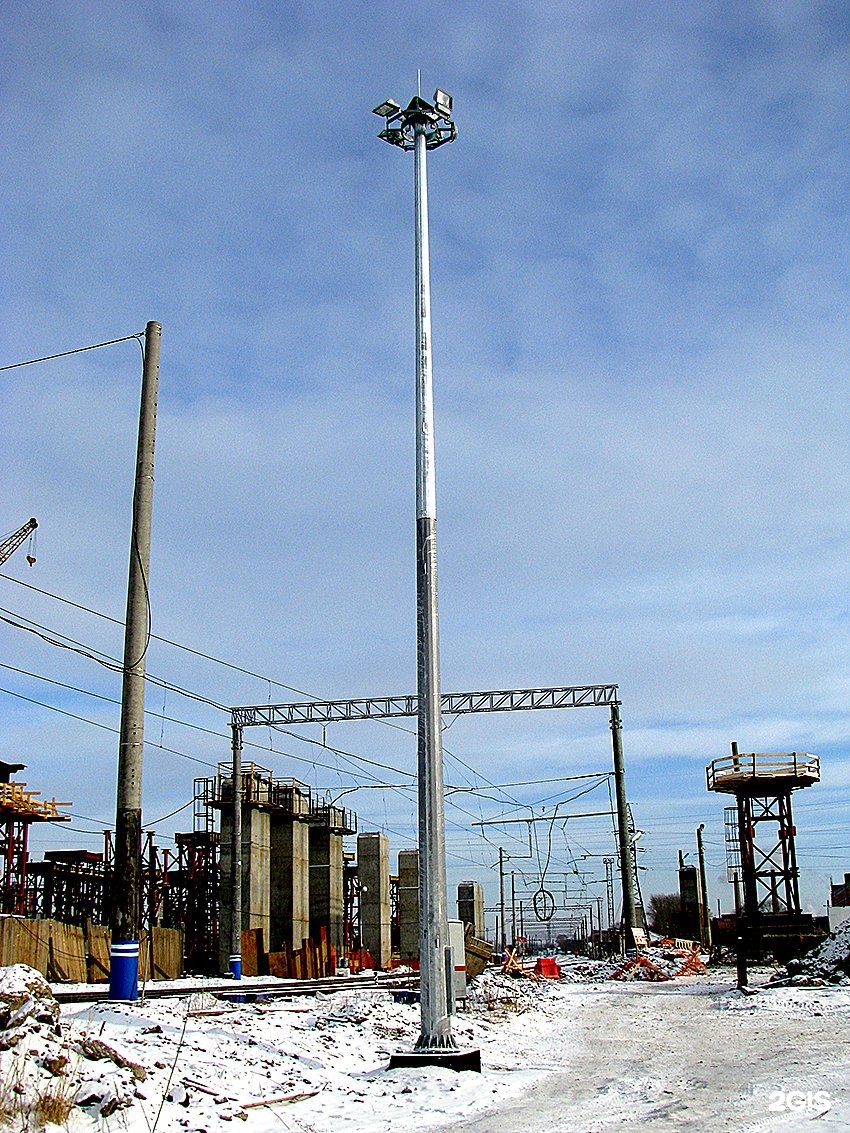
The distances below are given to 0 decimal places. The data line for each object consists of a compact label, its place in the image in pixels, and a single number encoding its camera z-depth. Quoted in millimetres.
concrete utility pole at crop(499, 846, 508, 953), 75325
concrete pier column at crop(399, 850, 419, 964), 42438
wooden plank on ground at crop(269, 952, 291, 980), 37781
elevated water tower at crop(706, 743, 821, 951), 39906
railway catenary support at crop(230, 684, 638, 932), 40312
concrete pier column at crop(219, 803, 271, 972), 39938
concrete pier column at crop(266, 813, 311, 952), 44312
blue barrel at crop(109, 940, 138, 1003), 14797
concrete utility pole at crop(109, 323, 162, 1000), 14977
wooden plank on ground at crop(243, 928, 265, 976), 37222
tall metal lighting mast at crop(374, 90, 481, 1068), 13680
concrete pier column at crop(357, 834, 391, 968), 46250
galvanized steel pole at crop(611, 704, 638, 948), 42438
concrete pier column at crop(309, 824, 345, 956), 48750
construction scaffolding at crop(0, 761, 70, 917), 45156
